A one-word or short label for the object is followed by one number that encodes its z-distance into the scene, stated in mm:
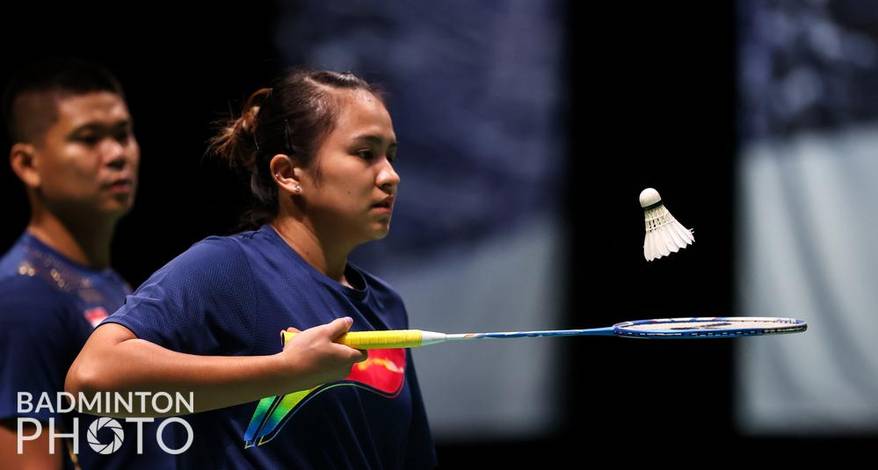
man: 5387
